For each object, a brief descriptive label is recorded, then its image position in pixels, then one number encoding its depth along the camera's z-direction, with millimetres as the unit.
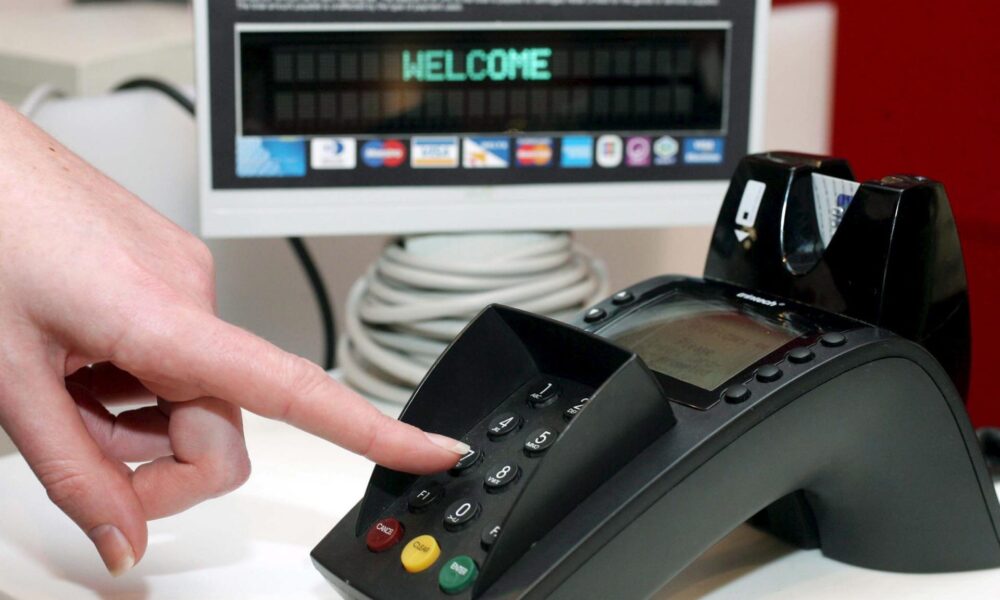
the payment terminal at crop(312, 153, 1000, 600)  382
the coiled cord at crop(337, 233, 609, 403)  686
